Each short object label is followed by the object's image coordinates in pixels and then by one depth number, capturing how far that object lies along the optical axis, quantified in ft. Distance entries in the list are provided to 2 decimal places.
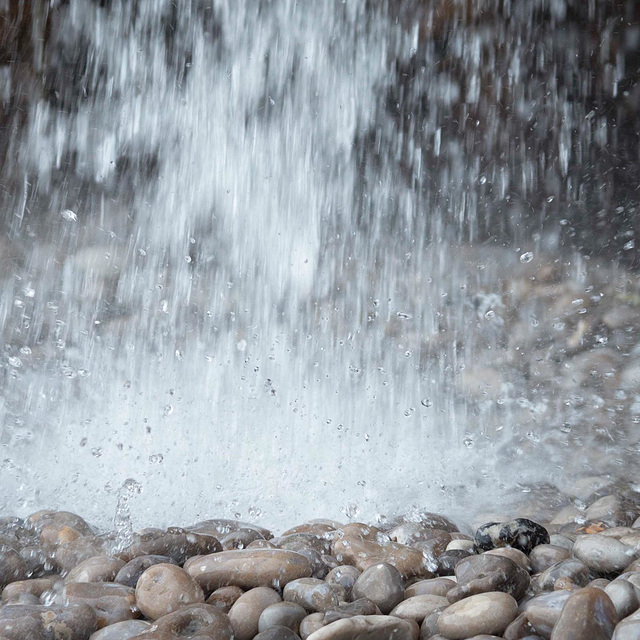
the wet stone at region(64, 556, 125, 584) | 7.59
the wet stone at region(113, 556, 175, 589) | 7.55
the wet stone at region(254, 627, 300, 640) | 7.21
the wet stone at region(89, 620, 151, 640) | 7.27
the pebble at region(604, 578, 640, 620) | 7.13
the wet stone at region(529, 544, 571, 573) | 7.61
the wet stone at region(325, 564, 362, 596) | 7.48
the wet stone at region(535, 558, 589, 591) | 7.41
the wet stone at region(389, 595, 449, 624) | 7.30
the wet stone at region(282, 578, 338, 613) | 7.36
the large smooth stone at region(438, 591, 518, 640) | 7.17
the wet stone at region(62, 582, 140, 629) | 7.37
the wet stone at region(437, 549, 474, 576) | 7.66
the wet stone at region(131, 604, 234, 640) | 7.20
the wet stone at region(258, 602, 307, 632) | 7.28
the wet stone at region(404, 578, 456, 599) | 7.42
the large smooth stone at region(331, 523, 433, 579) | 7.65
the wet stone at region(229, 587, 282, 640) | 7.30
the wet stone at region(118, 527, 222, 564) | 7.72
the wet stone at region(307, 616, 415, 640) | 7.09
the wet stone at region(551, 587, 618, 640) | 7.01
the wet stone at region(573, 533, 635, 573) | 7.50
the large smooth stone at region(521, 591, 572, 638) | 7.14
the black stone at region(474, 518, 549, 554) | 7.73
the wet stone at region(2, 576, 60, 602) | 7.55
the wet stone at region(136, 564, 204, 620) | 7.36
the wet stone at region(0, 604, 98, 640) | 7.25
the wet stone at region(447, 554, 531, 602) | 7.32
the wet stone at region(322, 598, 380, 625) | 7.25
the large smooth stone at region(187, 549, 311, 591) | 7.47
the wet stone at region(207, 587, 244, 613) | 7.40
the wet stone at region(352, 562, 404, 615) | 7.38
